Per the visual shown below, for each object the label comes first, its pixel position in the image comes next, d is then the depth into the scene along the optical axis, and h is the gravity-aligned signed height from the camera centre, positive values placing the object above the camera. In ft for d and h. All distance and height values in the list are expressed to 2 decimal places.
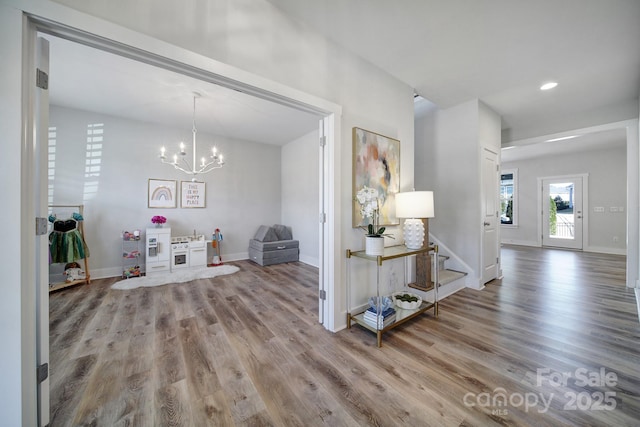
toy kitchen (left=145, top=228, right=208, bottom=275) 13.21 -2.25
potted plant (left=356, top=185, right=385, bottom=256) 6.95 +0.00
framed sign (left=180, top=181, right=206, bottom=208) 15.23 +1.35
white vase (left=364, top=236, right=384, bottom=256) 6.93 -0.94
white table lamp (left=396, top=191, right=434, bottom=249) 7.95 +0.07
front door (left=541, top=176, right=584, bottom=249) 20.94 +0.19
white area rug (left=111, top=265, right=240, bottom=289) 11.51 -3.46
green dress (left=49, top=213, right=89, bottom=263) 10.58 -1.30
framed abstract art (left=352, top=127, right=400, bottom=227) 7.79 +1.63
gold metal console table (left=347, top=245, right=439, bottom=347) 6.68 -3.20
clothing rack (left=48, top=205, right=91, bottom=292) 10.98 -2.51
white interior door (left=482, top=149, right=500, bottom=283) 11.41 +0.00
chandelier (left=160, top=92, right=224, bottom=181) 14.52 +3.38
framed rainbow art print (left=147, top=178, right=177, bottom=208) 14.16 +1.30
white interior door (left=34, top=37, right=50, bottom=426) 3.66 +0.02
